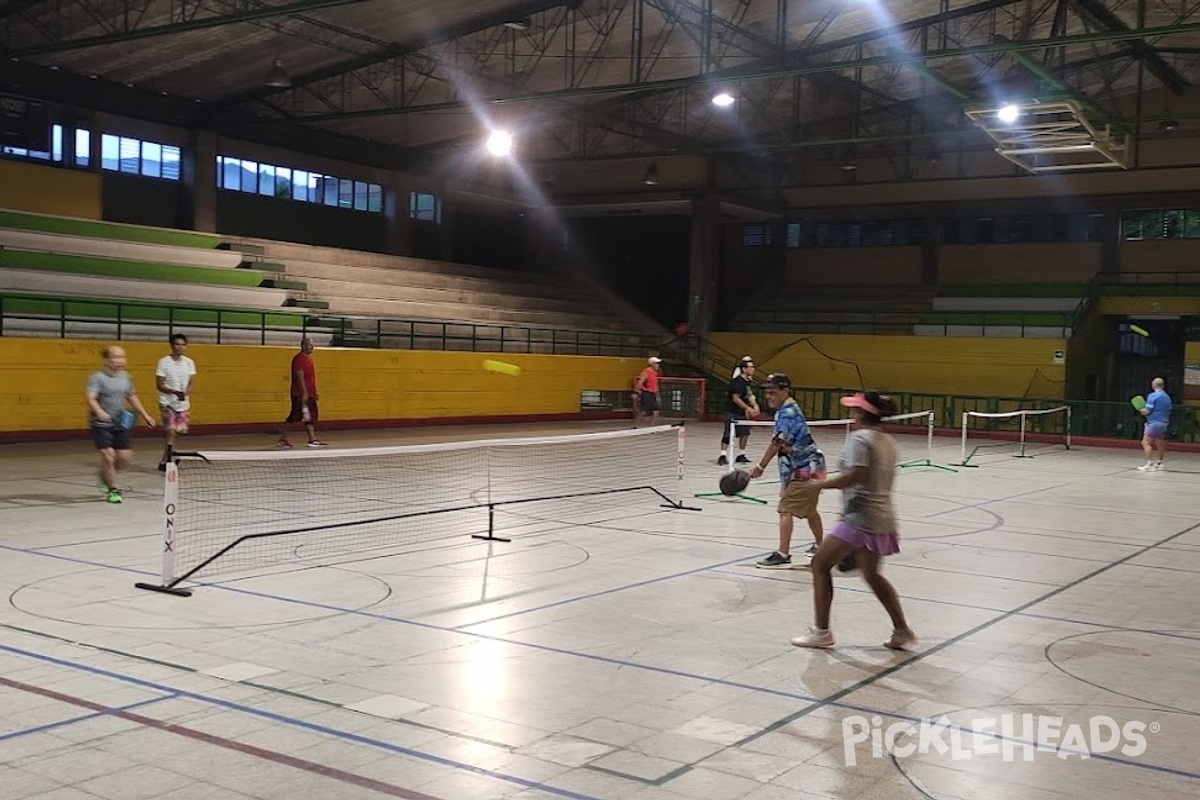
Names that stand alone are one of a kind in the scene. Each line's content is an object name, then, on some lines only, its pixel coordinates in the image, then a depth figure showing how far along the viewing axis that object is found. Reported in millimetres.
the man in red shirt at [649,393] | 27406
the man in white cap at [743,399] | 19922
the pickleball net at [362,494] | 11352
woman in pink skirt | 7984
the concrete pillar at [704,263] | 46094
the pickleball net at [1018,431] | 33188
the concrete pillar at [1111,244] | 45469
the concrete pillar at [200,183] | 37812
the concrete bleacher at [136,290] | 27828
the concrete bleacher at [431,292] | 37094
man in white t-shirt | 16812
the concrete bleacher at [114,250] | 30047
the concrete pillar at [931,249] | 48781
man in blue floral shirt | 10945
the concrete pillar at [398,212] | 45938
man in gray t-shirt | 13930
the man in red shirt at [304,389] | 22125
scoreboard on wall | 31781
